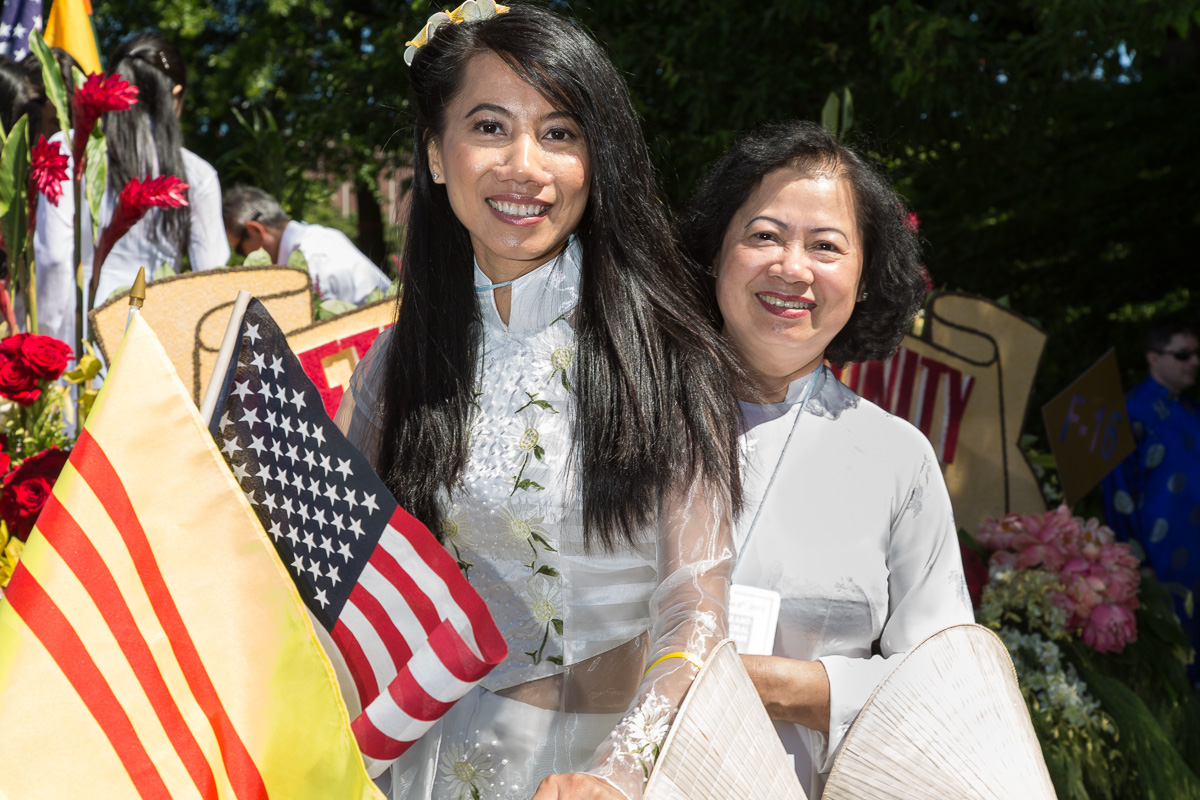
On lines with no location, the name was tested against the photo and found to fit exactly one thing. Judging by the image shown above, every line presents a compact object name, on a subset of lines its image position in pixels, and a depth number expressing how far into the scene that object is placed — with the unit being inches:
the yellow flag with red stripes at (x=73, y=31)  144.2
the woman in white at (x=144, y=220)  148.1
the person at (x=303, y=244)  171.8
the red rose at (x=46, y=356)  90.3
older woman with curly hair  75.2
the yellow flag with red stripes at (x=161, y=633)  49.9
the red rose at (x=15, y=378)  90.0
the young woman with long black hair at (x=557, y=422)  65.2
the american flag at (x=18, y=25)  156.9
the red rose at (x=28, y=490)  82.4
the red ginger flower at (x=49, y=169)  103.0
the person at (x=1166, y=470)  215.5
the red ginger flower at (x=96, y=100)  104.0
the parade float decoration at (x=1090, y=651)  122.3
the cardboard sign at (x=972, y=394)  155.1
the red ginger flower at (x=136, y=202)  103.7
